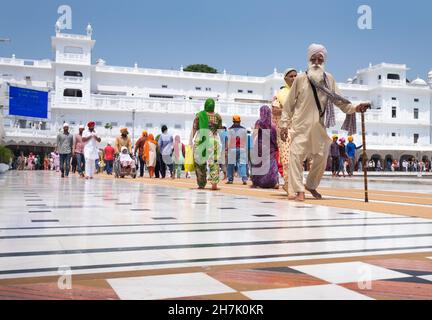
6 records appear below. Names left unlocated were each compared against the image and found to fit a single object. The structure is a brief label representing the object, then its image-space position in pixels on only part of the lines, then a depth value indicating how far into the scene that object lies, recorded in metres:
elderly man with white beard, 6.47
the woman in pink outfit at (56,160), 28.56
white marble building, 43.97
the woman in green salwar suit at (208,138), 8.67
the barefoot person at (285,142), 7.47
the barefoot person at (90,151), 14.17
